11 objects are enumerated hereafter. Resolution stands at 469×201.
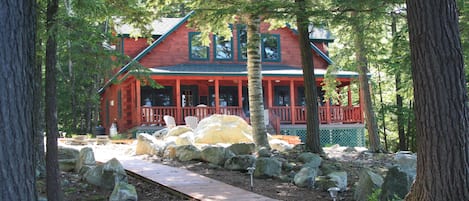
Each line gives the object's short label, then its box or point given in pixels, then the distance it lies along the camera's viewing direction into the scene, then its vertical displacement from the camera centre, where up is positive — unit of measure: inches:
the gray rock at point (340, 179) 288.2 -41.9
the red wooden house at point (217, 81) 778.8 +60.1
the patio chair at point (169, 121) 699.1 -7.0
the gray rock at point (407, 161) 324.1 -35.9
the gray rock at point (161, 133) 651.5 -23.0
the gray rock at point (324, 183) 285.6 -43.8
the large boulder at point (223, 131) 559.8 -19.0
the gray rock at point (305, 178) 298.2 -41.8
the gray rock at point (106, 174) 309.1 -37.3
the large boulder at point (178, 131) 578.2 -18.2
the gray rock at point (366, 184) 246.5 -38.9
